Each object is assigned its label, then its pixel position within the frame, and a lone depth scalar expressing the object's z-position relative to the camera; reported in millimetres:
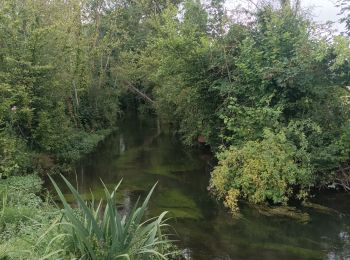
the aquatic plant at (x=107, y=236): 4480
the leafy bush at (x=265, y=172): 10234
